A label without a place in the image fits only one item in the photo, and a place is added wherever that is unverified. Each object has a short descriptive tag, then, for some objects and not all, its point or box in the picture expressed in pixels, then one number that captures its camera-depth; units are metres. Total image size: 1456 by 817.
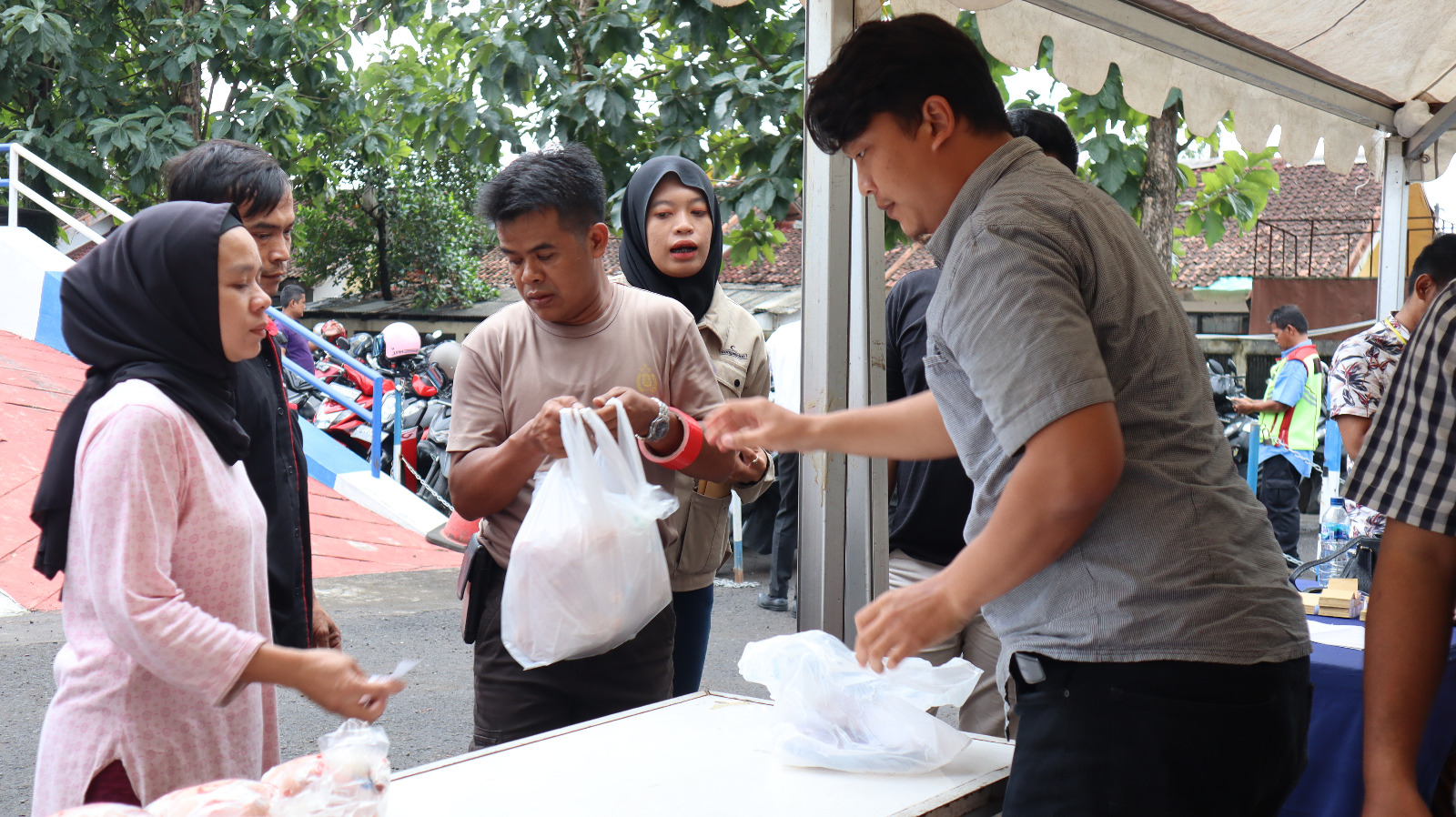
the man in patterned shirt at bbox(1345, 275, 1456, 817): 1.28
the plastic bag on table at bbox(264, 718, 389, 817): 1.29
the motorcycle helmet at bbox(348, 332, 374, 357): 13.00
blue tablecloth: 2.39
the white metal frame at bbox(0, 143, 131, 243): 8.23
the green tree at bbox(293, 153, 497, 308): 18.08
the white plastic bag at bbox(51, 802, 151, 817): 1.18
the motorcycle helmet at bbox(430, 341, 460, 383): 10.20
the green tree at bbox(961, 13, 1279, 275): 6.76
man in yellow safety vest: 8.30
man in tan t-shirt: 2.16
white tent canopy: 2.38
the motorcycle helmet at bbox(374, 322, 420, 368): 10.84
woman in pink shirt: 1.44
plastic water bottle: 4.93
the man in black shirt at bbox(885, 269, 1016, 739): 2.68
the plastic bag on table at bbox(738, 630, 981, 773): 1.73
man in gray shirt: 1.24
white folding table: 1.59
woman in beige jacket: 2.89
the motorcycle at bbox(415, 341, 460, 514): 9.23
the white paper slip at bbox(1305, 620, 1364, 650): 2.58
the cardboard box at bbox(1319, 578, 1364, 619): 2.89
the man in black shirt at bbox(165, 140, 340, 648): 1.95
